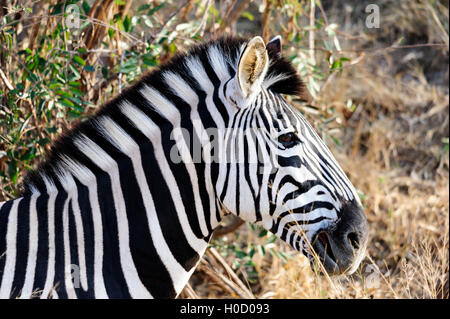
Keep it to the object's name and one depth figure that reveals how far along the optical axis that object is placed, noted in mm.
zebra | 6098
